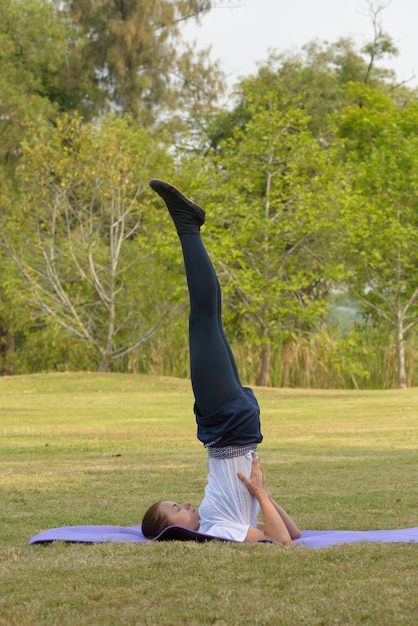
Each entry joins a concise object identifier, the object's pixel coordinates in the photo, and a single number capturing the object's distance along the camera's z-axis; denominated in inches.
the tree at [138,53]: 1451.8
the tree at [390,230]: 994.0
